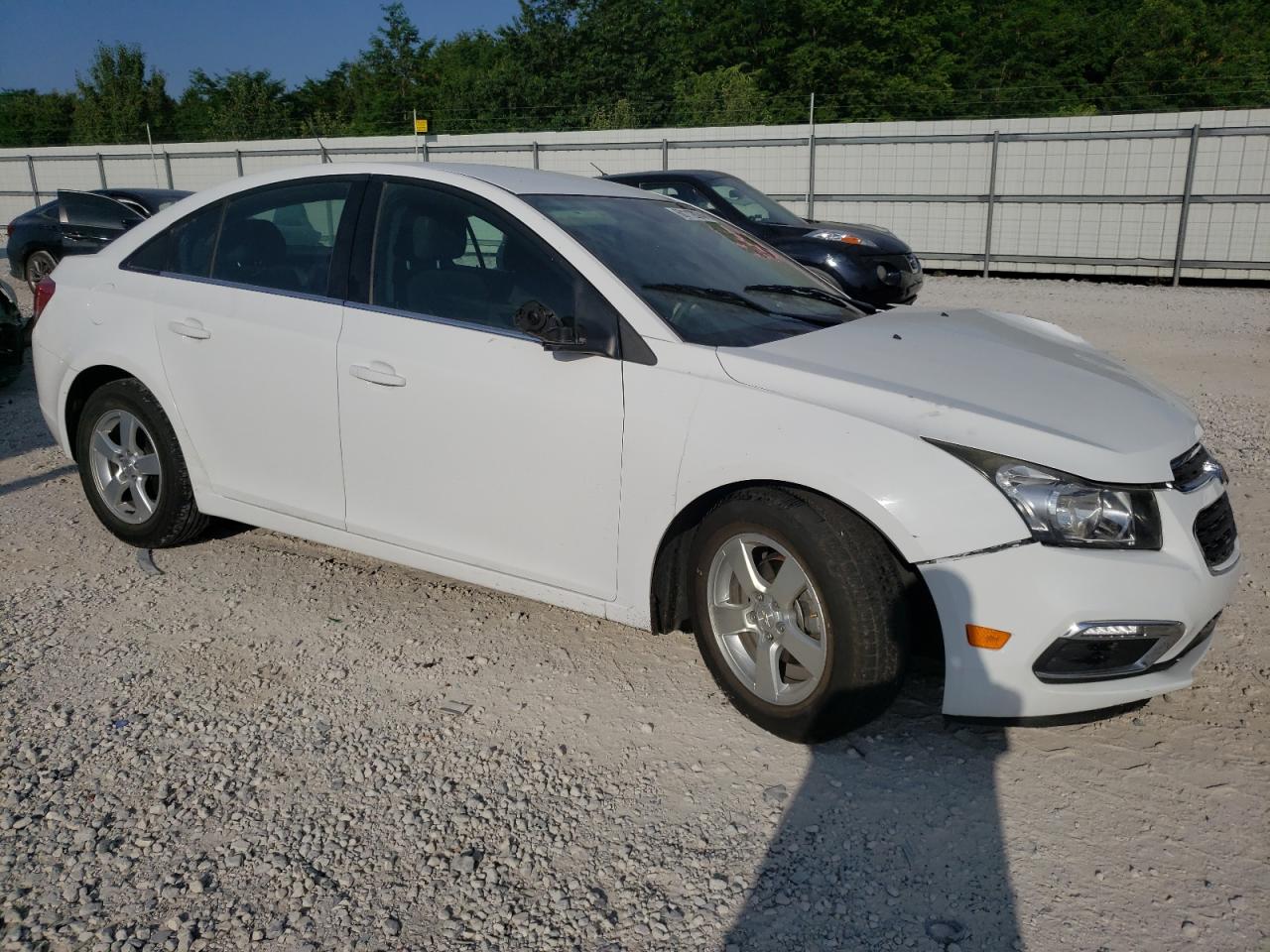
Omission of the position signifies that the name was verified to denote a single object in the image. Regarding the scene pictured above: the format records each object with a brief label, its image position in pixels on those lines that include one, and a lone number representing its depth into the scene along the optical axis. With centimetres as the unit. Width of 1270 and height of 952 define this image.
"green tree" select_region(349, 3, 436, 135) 4656
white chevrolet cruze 286
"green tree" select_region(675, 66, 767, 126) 2684
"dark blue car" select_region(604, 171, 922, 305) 1083
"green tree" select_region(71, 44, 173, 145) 4225
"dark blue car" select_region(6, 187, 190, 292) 1290
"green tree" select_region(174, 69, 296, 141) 3482
